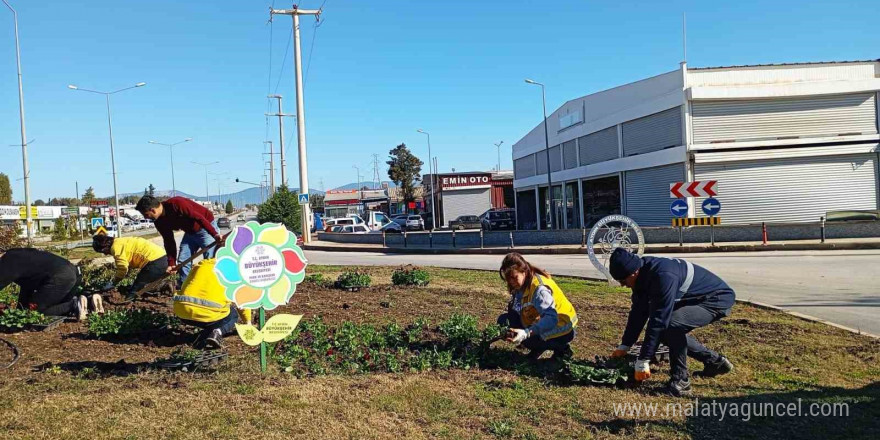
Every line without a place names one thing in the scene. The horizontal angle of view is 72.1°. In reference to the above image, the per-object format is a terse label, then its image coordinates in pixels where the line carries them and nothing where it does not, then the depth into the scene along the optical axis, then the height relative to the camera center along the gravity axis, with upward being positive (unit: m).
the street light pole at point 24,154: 28.55 +4.06
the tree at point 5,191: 88.16 +7.37
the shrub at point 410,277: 10.96 -1.06
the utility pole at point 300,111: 33.50 +6.35
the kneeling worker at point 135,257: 7.98 -0.32
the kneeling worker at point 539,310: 5.52 -0.91
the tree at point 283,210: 38.31 +1.02
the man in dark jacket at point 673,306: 4.90 -0.86
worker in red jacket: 7.76 +0.14
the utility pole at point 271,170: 77.80 +7.60
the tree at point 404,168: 85.12 +7.32
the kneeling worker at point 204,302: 6.01 -0.72
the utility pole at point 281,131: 58.16 +9.18
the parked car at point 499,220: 43.19 -0.39
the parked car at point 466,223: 48.66 -0.50
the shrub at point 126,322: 6.54 -0.97
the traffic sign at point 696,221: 21.81 -0.64
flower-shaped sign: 5.20 -0.33
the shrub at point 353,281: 10.40 -1.02
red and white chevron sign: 20.42 +0.52
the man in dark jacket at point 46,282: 7.21 -0.53
